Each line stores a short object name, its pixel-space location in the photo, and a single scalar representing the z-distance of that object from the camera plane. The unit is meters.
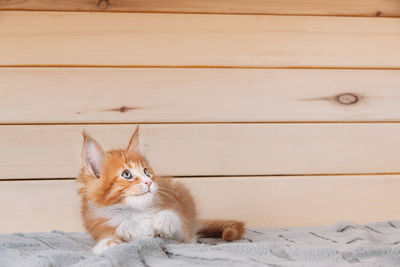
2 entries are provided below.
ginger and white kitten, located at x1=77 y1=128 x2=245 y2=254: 1.40
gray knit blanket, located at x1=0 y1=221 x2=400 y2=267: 1.31
